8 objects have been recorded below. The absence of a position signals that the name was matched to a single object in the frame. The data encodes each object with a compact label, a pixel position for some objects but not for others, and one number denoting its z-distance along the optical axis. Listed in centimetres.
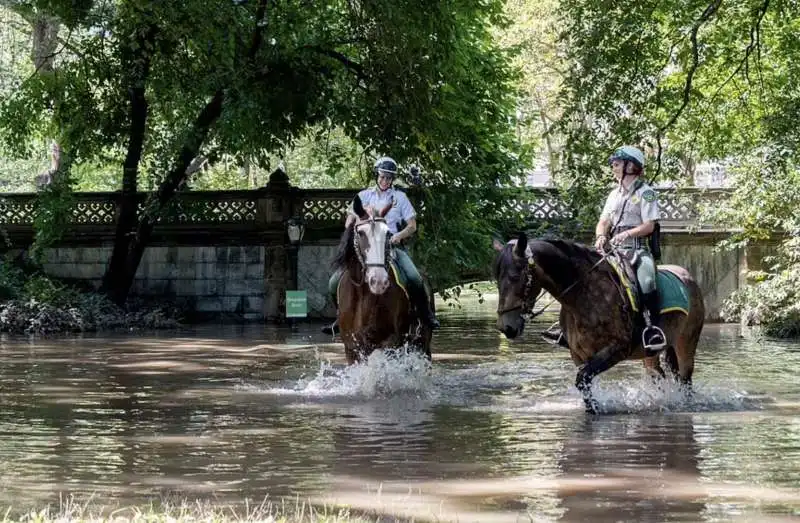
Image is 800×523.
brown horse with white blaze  1371
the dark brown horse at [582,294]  1199
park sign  2934
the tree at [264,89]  2430
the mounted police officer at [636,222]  1250
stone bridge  3422
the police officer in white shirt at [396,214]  1437
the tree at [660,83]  1925
